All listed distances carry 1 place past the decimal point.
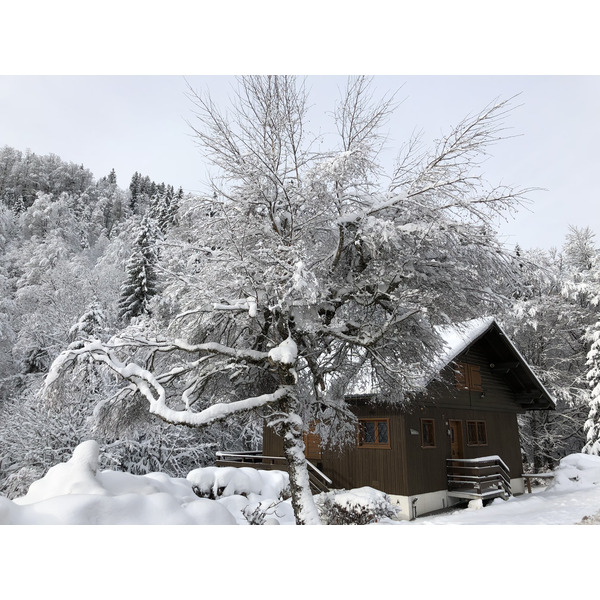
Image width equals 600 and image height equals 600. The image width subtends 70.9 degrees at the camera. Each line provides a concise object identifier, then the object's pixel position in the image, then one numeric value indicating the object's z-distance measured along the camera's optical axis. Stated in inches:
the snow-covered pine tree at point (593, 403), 481.4
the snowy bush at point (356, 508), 346.3
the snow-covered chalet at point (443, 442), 427.2
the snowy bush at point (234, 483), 360.2
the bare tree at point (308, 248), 229.8
